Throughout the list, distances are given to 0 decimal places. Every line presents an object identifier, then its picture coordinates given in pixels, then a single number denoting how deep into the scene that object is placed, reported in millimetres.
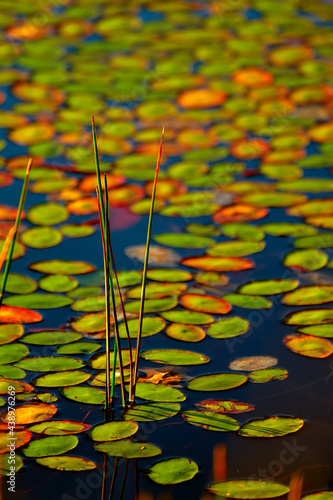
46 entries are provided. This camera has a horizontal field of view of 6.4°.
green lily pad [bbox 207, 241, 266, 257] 4138
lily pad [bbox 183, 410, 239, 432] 3771
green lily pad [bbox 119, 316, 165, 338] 3935
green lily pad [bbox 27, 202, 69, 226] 4239
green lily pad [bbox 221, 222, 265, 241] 4186
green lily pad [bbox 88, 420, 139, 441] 3749
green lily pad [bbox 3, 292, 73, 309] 3996
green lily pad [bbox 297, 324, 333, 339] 3935
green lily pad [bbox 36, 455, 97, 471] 3709
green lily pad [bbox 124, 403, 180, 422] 3780
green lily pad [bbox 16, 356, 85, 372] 3855
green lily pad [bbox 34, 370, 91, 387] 3826
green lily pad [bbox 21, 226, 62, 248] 4167
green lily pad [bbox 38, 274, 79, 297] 4042
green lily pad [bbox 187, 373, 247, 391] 3832
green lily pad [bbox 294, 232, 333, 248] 4160
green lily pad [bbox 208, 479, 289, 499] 3676
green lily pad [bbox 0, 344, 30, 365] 3869
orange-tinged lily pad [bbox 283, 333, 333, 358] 3900
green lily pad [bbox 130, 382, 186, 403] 3811
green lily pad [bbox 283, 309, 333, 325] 3964
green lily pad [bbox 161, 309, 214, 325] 3964
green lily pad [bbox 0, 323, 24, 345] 3912
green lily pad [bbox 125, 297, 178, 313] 3988
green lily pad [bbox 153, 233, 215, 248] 4171
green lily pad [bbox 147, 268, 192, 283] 4073
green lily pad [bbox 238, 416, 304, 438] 3762
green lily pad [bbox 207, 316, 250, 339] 3939
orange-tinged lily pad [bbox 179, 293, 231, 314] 3991
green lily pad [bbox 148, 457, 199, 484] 3699
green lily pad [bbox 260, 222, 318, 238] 4196
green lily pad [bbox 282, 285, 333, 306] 4012
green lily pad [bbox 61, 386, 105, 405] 3802
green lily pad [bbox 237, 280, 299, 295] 4041
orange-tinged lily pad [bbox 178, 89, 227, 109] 4647
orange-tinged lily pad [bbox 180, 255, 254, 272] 4100
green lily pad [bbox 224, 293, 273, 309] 4006
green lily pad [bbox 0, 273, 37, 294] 4033
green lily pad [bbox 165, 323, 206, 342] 3931
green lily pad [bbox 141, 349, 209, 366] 3883
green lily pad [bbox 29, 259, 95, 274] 4092
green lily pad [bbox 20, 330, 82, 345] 3913
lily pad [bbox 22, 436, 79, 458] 3721
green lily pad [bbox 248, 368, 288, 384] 3851
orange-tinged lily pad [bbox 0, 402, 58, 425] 3767
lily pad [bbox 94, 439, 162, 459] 3726
